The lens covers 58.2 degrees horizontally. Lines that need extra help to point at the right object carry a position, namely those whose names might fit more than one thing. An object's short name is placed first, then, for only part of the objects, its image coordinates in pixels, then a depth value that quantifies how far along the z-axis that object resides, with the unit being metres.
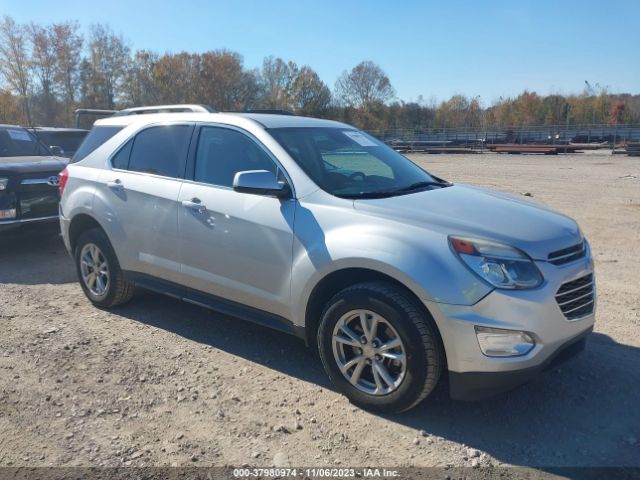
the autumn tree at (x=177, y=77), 78.50
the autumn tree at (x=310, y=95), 84.06
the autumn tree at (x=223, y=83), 82.14
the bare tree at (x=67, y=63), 66.25
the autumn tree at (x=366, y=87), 91.25
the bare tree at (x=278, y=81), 88.44
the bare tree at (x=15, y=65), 61.94
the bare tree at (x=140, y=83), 74.69
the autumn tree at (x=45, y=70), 64.75
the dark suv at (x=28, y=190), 7.46
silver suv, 3.22
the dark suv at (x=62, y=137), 11.41
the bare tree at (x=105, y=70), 71.06
